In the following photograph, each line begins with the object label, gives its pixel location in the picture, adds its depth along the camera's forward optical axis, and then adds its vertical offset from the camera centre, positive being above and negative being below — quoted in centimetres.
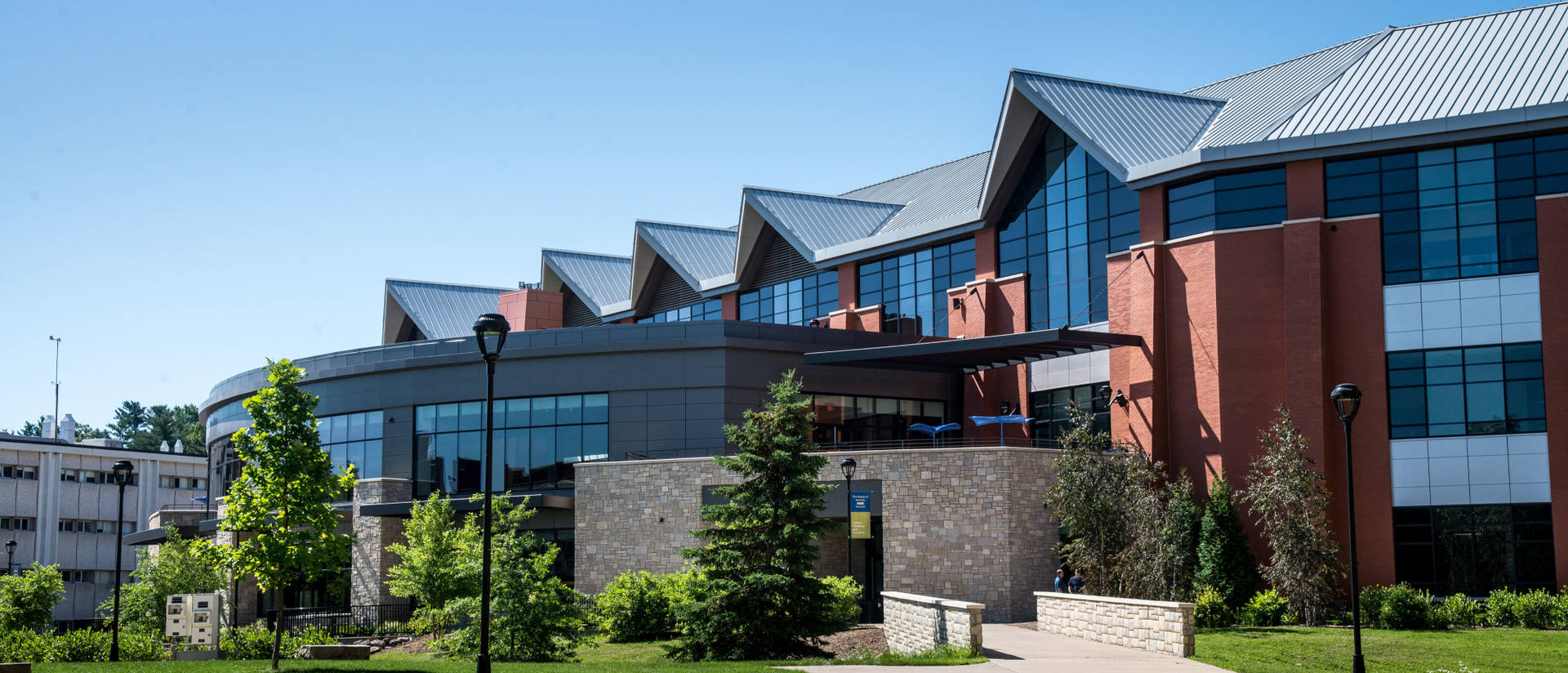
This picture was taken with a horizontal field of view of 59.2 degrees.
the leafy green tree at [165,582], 4578 -333
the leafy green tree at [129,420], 13912 +617
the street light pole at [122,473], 3127 +18
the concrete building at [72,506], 7656 -148
